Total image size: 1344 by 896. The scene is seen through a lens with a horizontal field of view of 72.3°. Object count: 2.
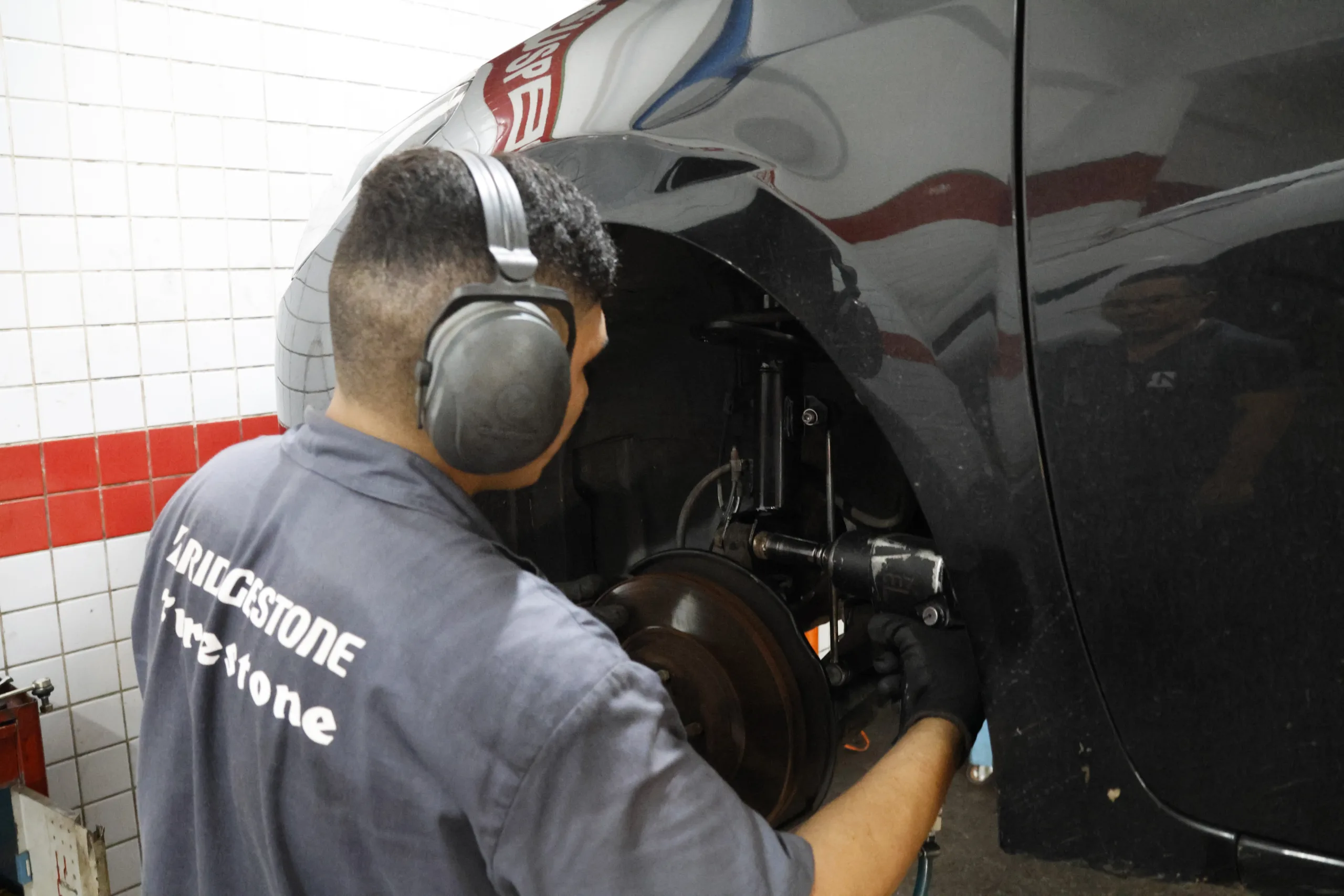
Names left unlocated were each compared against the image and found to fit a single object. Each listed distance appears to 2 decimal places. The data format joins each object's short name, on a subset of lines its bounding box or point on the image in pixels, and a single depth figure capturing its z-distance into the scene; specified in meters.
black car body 0.59
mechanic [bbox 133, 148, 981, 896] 0.58
